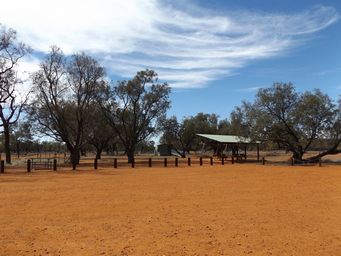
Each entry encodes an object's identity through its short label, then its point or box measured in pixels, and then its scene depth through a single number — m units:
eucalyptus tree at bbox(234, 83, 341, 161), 43.75
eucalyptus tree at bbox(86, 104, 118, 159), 51.08
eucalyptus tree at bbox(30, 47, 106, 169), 41.53
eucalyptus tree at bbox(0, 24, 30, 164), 38.59
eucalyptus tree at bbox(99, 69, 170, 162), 51.31
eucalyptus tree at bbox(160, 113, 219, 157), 83.62
